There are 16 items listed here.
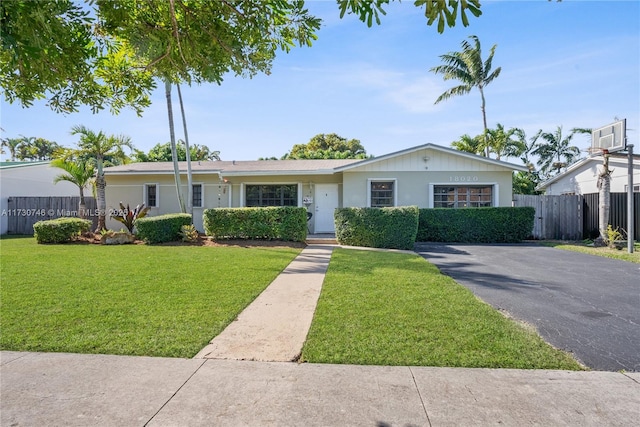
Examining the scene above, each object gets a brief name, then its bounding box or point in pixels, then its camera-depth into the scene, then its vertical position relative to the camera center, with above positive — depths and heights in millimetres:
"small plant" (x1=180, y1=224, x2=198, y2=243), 12591 -735
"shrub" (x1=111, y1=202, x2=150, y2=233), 14023 -114
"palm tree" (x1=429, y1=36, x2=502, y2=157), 24231 +10305
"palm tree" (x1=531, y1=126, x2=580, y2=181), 31984 +5795
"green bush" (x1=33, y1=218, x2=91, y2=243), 12617 -574
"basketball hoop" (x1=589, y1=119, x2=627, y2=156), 11789 +2655
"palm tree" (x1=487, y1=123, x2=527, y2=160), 23375 +5029
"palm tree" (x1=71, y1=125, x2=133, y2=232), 13891 +2736
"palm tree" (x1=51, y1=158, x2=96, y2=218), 14094 +1866
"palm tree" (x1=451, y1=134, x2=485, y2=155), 22256 +4504
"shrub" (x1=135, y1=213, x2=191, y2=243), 12375 -539
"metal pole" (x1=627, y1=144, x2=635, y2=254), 10773 -228
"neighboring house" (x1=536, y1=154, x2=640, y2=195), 16547 +1961
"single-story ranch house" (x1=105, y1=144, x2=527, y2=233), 14781 +1395
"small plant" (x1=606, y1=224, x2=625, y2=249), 11621 -902
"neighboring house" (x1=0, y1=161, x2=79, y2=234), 17516 +1759
